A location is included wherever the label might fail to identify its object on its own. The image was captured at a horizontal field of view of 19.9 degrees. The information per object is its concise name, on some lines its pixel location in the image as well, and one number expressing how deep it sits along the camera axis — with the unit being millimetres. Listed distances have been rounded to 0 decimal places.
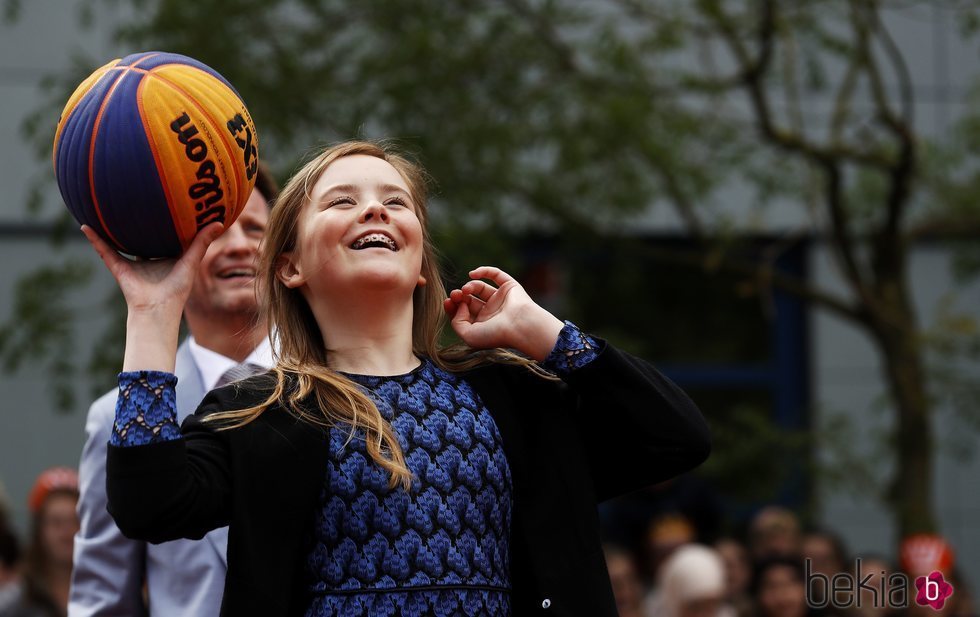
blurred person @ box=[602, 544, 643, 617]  15709
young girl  5470
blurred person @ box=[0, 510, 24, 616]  14335
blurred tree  17842
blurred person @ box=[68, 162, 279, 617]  6991
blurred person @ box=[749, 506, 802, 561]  18022
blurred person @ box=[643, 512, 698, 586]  17827
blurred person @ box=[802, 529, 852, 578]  16377
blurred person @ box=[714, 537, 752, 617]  16652
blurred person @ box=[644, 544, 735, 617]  14057
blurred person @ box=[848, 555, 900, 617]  14130
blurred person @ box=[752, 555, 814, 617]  14327
